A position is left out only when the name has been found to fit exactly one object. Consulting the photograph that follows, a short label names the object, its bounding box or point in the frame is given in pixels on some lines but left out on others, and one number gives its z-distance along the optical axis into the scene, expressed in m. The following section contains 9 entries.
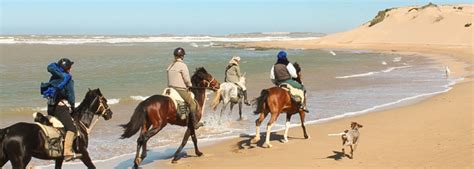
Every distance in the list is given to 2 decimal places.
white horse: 16.44
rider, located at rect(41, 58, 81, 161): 8.20
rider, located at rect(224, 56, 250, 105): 16.81
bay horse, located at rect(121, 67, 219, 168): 10.05
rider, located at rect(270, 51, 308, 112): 12.53
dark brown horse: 7.55
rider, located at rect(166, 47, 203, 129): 10.75
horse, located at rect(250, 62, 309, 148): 12.07
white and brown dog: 10.07
